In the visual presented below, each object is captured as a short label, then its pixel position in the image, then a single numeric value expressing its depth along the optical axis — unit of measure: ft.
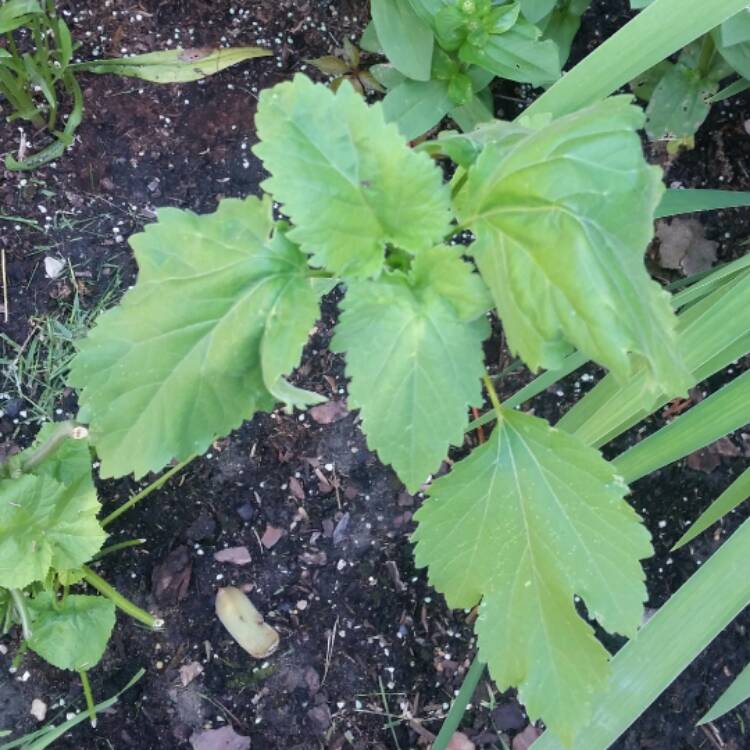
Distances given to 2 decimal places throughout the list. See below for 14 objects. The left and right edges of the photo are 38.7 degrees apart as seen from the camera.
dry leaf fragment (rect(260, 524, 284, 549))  2.16
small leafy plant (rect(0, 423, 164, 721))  1.80
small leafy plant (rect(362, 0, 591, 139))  1.92
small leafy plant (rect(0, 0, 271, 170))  2.10
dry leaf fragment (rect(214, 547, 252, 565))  2.15
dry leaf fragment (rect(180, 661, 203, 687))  2.09
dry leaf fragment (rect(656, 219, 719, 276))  2.31
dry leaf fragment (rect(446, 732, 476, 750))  2.13
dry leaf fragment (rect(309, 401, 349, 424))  2.20
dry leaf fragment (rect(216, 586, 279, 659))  2.10
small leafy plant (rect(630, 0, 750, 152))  2.14
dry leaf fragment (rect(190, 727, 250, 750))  2.06
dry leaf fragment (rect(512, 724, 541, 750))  2.13
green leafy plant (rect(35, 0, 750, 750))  1.33
